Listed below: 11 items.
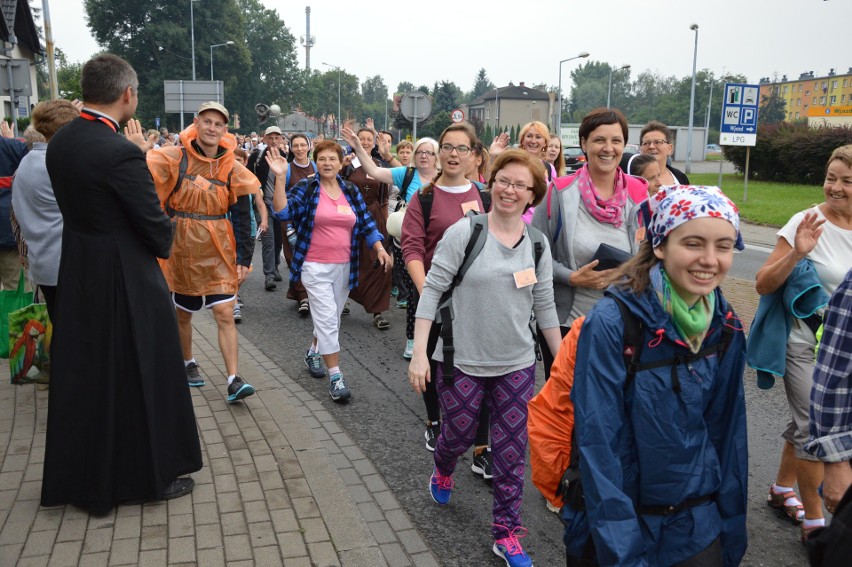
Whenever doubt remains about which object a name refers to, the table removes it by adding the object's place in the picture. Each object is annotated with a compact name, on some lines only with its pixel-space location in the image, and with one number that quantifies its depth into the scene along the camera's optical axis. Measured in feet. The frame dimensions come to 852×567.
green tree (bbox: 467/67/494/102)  526.16
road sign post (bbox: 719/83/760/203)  64.69
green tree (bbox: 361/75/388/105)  639.35
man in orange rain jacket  17.17
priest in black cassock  11.94
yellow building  411.54
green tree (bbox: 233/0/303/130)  300.61
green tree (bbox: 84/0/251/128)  231.09
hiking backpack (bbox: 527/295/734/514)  8.09
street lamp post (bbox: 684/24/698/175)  127.91
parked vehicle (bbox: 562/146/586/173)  109.81
